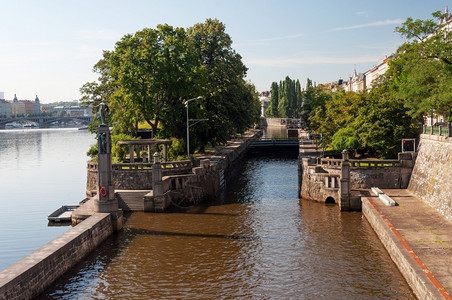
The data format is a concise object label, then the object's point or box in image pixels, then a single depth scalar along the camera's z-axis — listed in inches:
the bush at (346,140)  2027.6
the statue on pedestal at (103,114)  1334.9
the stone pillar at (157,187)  1601.9
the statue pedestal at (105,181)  1322.6
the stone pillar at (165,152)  2010.8
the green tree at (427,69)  1459.2
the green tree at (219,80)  2645.4
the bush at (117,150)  2117.4
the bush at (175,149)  2156.7
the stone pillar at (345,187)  1577.3
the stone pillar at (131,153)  1951.3
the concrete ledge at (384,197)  1418.6
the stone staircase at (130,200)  1620.3
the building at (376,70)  4695.1
